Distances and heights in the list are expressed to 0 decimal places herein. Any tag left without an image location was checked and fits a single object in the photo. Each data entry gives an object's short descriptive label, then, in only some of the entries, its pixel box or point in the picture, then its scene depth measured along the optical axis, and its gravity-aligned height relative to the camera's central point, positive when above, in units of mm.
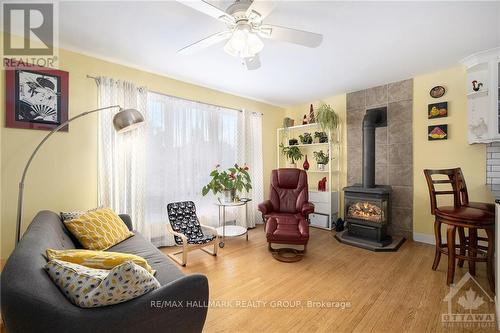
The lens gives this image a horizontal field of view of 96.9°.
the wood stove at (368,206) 3035 -583
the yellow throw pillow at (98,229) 1840 -546
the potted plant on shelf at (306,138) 4270 +539
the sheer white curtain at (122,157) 2557 +112
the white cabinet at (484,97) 2471 +804
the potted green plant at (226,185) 3209 -271
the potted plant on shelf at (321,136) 4027 +545
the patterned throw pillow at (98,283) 898 -493
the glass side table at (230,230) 3086 -941
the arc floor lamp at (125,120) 2105 +451
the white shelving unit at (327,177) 3901 -232
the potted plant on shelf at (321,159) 4094 +127
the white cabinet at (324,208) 3881 -754
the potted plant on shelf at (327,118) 3834 +827
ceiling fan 1379 +970
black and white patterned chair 2577 -795
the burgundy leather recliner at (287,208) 2733 -637
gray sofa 787 -567
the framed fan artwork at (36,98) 2072 +685
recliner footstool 2697 -807
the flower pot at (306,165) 4277 +18
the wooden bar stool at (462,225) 1953 -539
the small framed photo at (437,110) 3002 +764
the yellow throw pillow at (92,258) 1147 -487
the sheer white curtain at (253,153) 4027 +252
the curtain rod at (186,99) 2521 +1020
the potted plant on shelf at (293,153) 4418 +259
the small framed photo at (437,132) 3006 +457
